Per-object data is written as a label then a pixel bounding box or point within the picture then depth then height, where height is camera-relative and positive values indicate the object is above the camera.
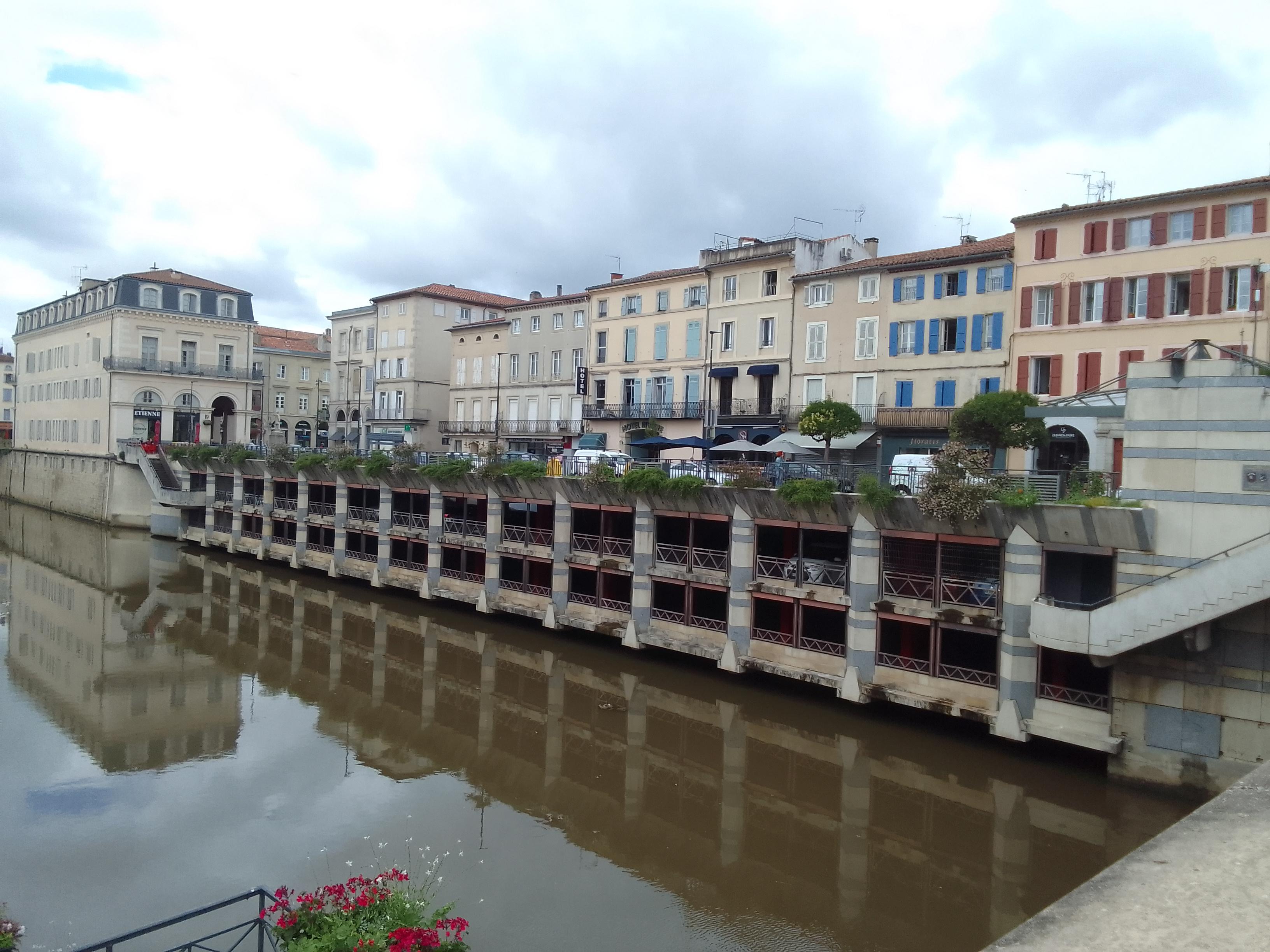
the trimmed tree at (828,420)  34.19 +1.85
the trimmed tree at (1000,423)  29.16 +1.67
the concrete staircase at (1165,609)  18.42 -2.74
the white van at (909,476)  25.41 -0.13
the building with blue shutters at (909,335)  39.16 +6.29
